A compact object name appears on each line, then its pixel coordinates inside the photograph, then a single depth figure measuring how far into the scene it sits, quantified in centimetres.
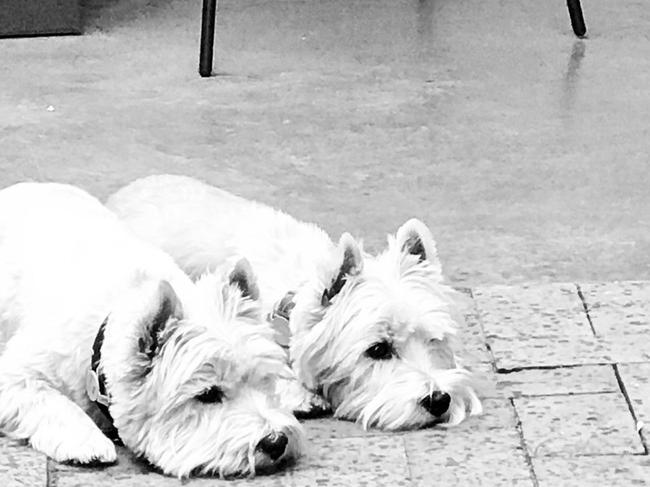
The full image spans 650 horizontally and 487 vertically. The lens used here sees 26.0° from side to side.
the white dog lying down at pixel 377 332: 351
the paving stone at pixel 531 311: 416
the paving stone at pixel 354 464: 331
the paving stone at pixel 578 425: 348
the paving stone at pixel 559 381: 379
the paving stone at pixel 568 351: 396
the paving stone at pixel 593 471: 332
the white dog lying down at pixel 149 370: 312
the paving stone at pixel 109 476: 325
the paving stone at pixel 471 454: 333
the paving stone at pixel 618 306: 417
